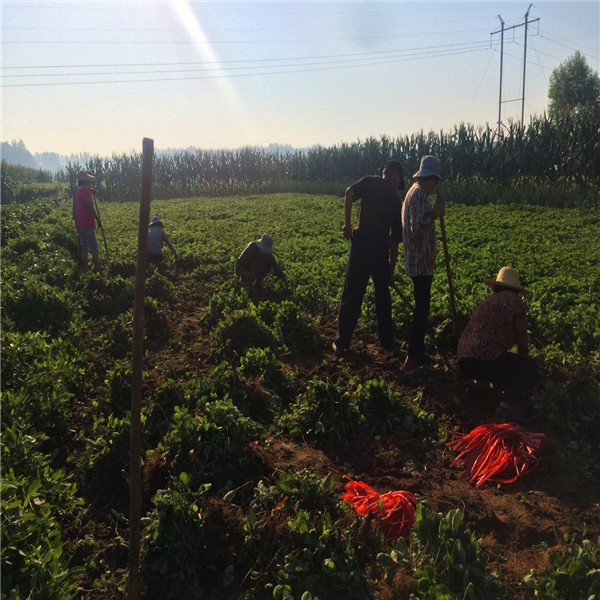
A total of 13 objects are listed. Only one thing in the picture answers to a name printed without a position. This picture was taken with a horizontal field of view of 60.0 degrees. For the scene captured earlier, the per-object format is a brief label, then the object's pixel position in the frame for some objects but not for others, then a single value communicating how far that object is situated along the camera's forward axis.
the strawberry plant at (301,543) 2.82
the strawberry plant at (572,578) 2.53
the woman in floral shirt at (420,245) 5.67
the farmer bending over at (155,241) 10.35
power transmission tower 45.17
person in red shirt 9.87
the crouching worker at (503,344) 4.78
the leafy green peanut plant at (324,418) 4.53
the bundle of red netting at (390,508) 3.36
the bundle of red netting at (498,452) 3.97
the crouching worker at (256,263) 8.78
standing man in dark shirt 6.11
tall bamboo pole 2.51
